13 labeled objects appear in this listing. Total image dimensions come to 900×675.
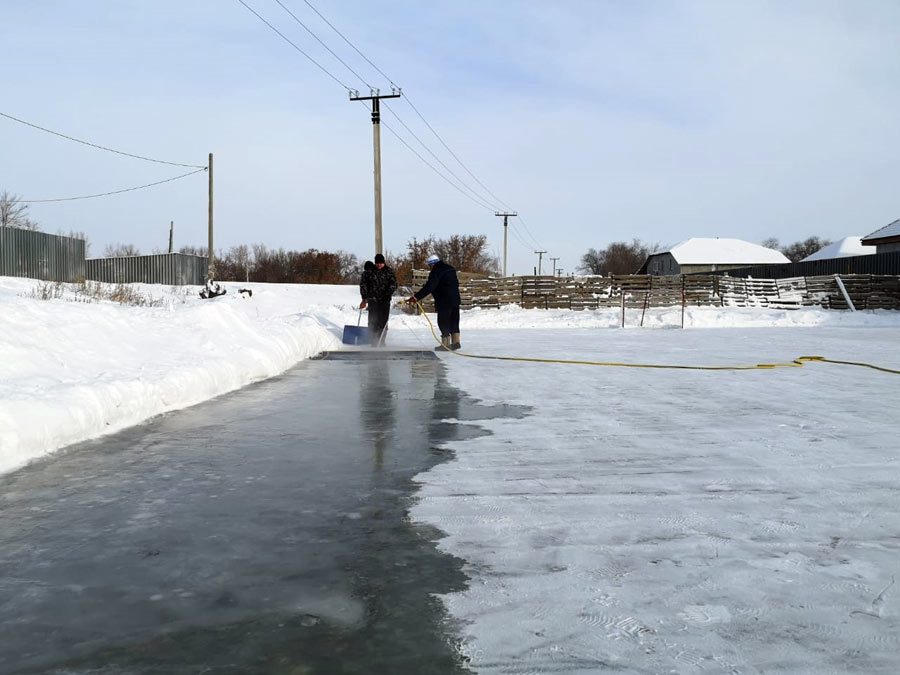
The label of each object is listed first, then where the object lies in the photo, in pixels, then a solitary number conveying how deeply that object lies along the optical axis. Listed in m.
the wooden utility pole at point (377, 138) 27.08
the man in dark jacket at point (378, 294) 14.99
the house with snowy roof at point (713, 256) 80.25
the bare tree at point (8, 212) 61.19
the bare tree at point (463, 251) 63.44
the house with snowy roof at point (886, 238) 42.80
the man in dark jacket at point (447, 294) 14.70
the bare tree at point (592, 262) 118.61
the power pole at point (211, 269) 34.90
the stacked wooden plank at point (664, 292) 34.09
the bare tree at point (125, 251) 79.82
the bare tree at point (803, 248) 111.94
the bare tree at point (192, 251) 92.29
